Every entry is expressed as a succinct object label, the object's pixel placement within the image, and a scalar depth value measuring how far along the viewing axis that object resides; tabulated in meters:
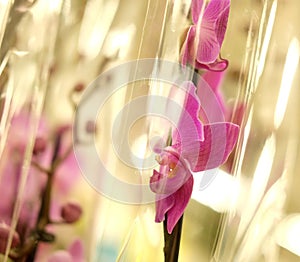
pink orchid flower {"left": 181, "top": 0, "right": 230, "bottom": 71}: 0.77
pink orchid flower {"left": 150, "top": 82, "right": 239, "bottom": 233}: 0.76
